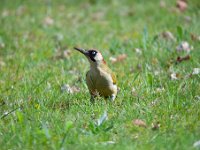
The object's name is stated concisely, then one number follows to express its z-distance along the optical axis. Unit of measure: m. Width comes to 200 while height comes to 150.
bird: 11.11
